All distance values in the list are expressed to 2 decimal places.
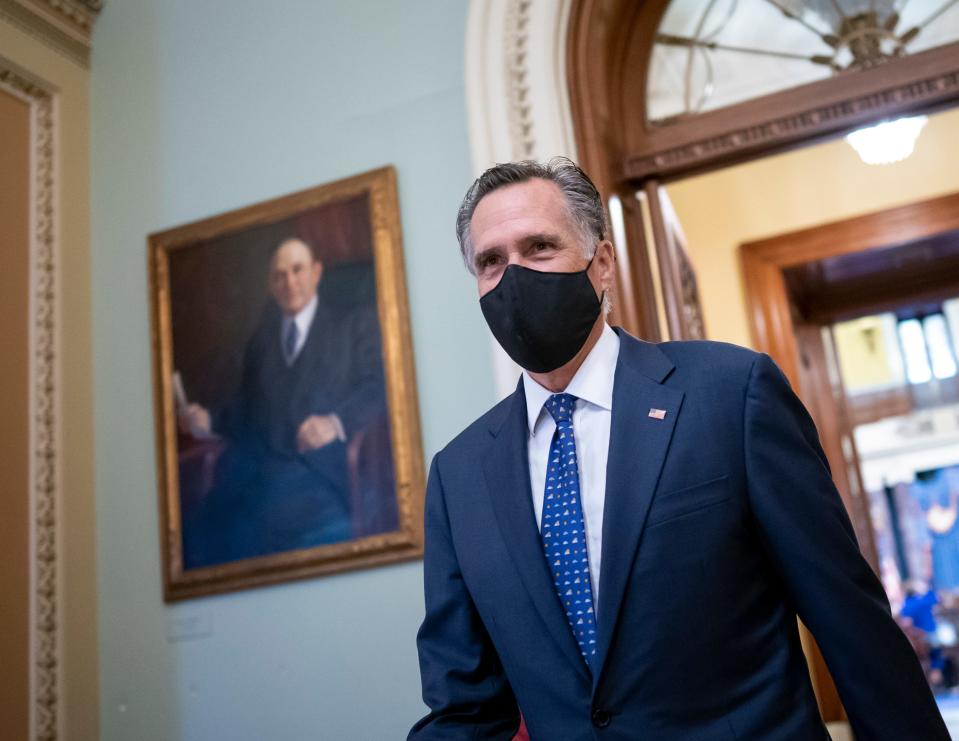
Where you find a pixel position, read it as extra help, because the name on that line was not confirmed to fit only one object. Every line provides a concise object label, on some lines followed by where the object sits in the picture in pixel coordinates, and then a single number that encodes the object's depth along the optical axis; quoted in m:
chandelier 3.39
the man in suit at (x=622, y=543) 1.54
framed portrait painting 3.30
